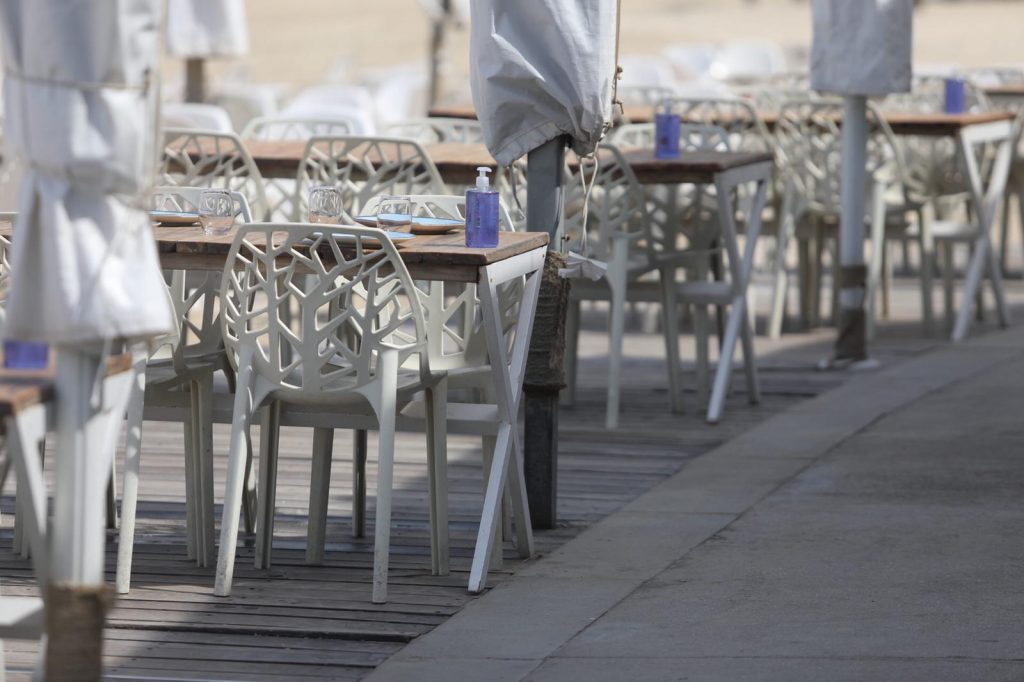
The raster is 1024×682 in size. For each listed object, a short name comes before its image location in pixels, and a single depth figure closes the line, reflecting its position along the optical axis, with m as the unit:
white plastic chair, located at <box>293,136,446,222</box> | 12.87
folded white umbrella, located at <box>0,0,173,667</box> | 5.77
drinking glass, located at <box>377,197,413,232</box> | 9.40
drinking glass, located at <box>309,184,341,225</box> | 9.39
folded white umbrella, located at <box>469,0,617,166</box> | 9.80
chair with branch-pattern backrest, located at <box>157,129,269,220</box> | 13.16
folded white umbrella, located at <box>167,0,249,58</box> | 20.31
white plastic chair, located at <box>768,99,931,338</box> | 16.97
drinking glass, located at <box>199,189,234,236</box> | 9.33
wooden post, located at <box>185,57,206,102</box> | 22.36
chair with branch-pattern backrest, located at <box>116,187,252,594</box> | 9.46
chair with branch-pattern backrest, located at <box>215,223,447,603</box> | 8.49
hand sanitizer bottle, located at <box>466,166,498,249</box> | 8.79
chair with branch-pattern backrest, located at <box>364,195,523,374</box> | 9.52
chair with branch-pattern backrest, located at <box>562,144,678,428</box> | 13.10
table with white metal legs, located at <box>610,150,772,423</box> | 13.01
